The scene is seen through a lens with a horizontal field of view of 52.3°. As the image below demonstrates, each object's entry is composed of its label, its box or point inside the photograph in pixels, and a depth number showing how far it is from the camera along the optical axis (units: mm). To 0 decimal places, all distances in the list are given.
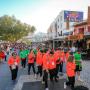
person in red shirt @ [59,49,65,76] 5378
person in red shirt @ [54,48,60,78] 4581
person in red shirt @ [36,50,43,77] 4639
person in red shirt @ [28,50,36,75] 5153
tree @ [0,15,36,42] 24605
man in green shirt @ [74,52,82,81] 4555
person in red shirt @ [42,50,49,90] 3769
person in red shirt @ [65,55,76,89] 3714
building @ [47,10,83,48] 19364
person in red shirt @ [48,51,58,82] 3888
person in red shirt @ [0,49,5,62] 9676
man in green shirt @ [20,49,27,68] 6530
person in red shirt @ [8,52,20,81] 4679
